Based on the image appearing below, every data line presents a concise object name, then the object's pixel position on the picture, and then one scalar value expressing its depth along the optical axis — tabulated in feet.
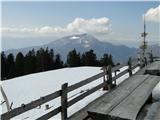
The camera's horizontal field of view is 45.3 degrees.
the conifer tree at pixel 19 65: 134.34
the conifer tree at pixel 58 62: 147.79
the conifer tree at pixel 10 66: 133.37
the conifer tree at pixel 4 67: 129.14
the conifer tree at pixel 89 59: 139.42
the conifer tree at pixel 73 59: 138.45
